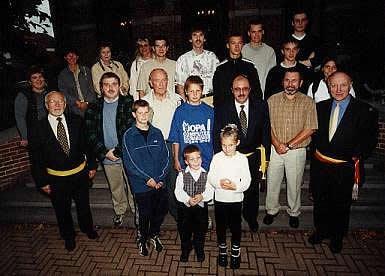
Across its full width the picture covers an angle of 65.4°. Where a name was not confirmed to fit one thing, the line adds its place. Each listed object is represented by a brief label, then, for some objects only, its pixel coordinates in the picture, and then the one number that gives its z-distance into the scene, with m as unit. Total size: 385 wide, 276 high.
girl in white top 3.64
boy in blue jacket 3.93
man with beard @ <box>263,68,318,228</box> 4.15
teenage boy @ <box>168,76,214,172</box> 4.09
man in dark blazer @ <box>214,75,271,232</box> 4.12
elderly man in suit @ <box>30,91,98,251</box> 4.11
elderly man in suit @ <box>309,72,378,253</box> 3.84
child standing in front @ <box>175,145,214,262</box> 3.73
